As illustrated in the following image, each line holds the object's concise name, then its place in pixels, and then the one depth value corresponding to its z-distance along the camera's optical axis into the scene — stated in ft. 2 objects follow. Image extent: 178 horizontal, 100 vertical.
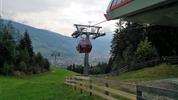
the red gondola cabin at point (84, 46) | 79.29
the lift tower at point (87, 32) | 91.21
